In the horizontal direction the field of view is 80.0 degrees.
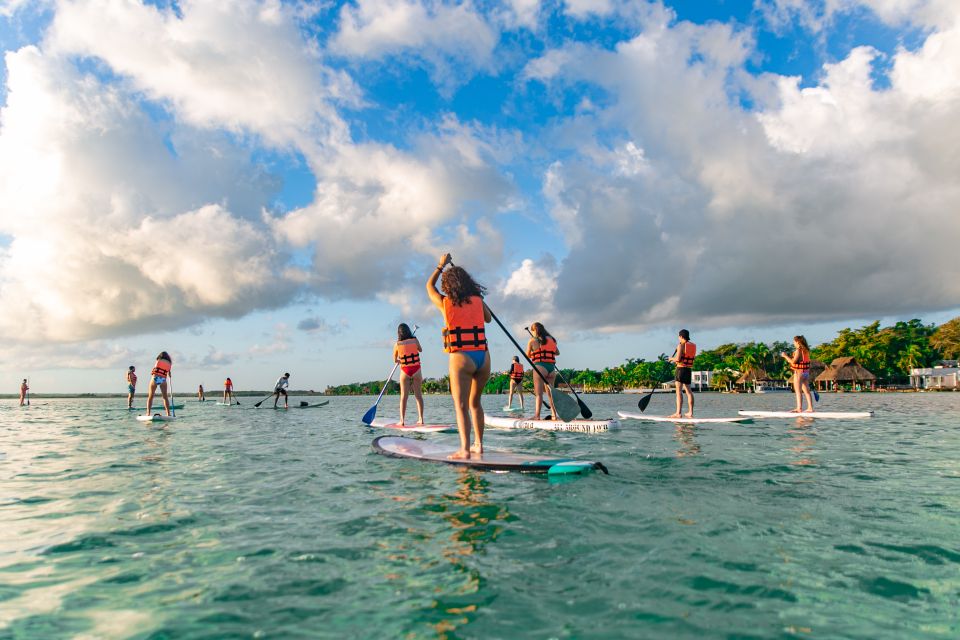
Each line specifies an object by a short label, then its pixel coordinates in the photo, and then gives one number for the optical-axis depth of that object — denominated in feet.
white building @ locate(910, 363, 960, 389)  326.44
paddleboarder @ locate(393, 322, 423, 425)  51.34
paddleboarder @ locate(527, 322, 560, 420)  53.78
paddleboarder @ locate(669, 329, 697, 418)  56.59
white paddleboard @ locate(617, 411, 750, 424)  55.73
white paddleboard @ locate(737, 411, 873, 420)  61.62
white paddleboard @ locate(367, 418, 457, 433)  48.93
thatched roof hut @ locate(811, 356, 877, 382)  303.89
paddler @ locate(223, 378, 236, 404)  142.82
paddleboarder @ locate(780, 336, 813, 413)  63.31
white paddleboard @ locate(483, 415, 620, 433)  46.65
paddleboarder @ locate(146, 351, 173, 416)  70.85
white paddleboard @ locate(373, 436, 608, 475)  23.44
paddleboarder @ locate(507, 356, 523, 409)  82.64
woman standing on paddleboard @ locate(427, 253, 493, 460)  26.99
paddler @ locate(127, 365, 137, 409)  98.78
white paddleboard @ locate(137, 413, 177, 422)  65.79
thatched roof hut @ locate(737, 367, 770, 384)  388.78
